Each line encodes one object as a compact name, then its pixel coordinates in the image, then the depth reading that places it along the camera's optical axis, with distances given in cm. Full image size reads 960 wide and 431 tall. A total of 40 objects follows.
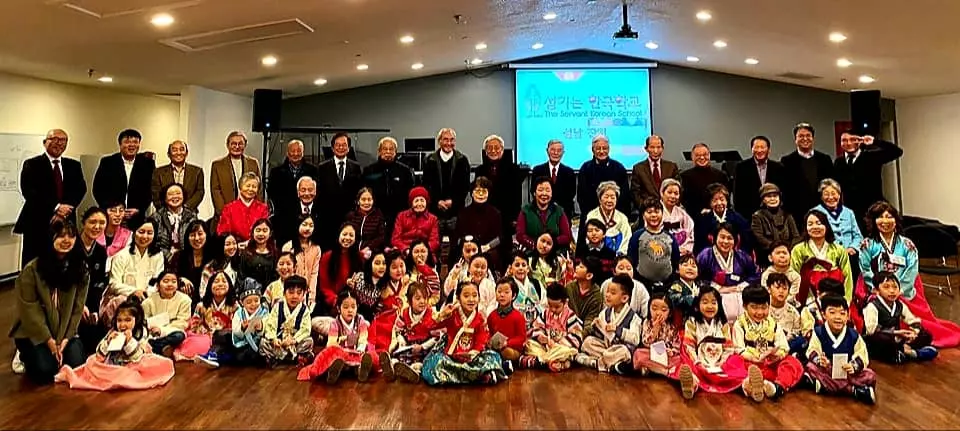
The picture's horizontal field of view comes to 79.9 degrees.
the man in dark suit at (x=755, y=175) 470
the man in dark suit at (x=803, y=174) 464
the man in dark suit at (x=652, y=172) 484
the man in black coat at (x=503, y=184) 496
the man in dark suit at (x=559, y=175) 499
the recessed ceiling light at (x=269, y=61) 694
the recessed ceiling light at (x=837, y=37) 657
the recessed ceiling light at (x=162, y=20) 486
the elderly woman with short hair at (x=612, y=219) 429
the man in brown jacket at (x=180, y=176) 461
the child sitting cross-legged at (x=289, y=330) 359
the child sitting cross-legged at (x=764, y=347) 298
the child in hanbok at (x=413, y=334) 338
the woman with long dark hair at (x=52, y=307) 329
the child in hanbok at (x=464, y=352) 321
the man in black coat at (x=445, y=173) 498
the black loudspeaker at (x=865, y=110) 703
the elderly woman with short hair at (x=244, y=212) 440
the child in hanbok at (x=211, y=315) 381
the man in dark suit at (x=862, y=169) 461
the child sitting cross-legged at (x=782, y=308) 328
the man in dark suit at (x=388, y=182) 489
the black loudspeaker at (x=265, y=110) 838
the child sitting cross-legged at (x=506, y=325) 358
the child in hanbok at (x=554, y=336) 352
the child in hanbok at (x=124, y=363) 318
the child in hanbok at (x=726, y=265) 374
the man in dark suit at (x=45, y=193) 448
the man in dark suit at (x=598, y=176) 496
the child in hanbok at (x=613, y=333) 344
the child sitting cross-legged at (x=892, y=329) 359
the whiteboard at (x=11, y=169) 679
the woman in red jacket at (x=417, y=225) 448
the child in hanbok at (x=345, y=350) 326
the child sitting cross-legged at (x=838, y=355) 292
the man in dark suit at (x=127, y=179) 461
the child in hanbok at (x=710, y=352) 303
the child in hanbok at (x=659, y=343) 329
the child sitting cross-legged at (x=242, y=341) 361
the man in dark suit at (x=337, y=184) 475
